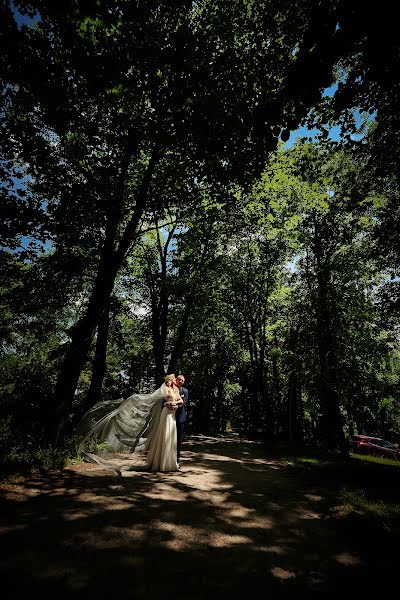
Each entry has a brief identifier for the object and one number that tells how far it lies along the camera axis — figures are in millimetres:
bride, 7898
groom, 8638
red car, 23250
